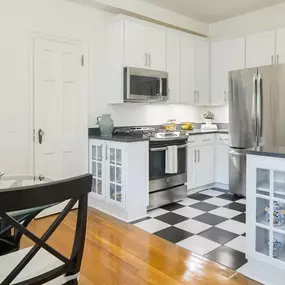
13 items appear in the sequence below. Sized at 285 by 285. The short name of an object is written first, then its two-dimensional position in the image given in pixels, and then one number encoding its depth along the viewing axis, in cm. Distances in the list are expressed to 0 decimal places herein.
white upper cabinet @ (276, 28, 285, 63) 417
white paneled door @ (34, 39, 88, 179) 336
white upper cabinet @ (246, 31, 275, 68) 429
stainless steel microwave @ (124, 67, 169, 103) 375
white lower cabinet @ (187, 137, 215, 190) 426
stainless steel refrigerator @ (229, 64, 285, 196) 379
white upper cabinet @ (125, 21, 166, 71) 380
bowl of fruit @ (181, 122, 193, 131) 481
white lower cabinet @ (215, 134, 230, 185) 457
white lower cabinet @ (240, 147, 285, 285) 194
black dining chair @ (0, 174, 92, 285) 98
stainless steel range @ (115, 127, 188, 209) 355
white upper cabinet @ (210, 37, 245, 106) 464
